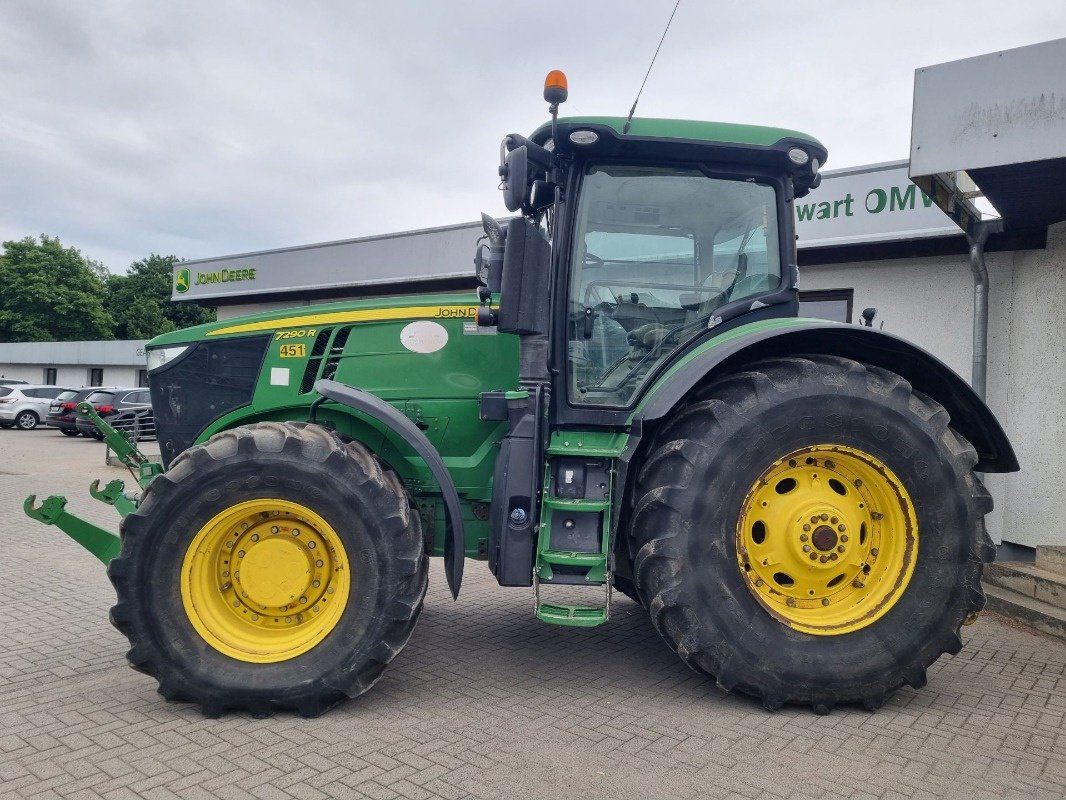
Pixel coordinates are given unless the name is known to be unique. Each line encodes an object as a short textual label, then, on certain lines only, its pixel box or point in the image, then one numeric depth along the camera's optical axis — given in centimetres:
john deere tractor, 372
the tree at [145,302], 6476
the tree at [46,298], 6062
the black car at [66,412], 2286
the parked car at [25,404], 2578
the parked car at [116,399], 2092
